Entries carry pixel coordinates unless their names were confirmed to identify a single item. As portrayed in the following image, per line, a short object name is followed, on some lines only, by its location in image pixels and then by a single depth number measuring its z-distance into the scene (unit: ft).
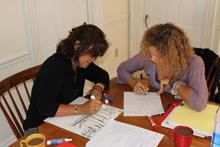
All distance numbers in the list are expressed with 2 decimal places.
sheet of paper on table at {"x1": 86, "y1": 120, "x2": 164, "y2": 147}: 4.34
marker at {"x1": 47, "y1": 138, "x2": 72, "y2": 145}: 4.40
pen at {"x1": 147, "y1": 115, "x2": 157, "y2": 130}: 4.83
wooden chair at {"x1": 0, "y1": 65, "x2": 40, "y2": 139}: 5.57
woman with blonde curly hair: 5.41
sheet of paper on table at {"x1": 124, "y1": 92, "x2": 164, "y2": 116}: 5.23
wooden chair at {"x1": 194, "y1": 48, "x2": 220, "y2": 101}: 6.56
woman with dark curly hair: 5.21
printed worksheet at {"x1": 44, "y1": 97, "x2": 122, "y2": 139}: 4.71
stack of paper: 4.64
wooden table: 4.40
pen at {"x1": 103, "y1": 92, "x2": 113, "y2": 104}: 5.62
